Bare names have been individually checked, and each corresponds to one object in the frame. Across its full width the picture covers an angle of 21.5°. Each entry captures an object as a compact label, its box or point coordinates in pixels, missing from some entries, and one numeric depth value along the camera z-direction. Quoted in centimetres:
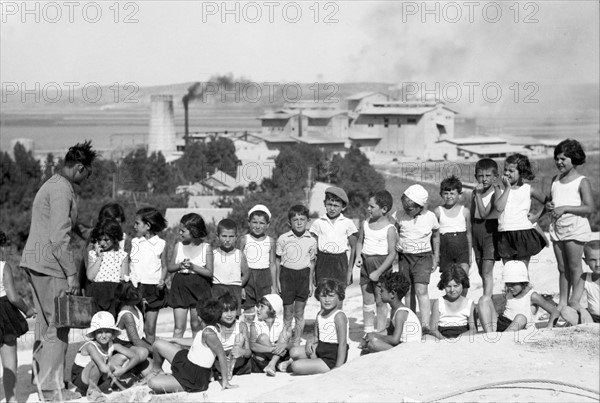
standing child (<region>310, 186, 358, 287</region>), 1513
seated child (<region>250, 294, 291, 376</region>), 1415
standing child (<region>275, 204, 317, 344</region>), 1521
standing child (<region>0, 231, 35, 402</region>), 1328
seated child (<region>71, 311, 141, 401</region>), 1361
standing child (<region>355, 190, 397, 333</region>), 1497
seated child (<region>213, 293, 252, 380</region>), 1371
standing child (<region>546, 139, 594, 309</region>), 1455
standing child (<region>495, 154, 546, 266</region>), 1497
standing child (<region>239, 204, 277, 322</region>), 1518
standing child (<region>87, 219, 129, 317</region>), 1414
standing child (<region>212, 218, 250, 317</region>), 1478
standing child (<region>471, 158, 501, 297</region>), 1510
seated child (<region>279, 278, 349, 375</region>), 1359
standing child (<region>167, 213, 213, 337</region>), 1461
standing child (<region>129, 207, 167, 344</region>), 1454
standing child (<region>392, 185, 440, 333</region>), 1512
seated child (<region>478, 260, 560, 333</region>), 1397
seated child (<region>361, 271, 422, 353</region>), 1378
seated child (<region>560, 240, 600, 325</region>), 1341
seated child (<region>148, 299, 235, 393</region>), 1324
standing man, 1328
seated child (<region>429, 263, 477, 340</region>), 1399
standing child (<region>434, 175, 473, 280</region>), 1536
